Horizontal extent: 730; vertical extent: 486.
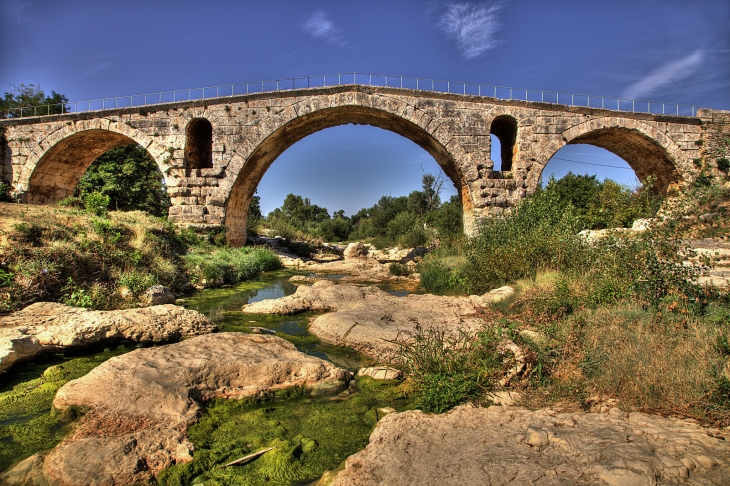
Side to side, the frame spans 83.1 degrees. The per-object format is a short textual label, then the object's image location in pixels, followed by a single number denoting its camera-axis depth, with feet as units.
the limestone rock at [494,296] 20.92
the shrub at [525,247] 23.09
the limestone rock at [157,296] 23.49
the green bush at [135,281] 24.14
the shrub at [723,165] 46.70
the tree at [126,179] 64.39
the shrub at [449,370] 10.73
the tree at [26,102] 78.74
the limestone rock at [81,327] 14.38
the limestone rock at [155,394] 8.14
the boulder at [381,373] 13.48
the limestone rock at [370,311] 17.16
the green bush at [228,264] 33.65
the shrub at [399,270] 41.86
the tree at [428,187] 135.33
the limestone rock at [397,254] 60.13
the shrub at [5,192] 51.31
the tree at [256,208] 121.43
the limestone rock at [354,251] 63.72
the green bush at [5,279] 19.20
